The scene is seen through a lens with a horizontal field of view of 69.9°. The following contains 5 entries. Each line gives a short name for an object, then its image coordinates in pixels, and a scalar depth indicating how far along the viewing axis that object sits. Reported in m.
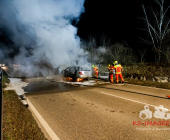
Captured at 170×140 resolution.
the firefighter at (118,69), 9.37
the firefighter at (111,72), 10.19
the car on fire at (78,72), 11.77
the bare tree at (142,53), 18.64
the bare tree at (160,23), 13.27
